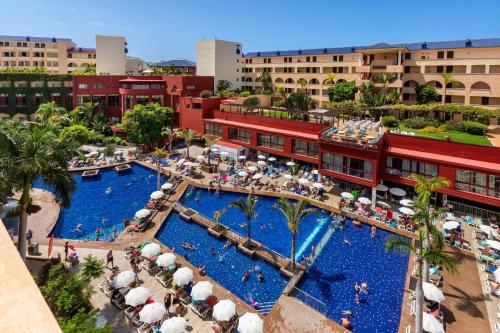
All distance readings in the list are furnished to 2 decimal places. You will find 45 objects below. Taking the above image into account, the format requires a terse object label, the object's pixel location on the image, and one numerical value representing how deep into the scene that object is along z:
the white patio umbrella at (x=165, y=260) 22.83
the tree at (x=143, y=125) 51.41
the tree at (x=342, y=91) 67.69
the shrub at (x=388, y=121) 52.47
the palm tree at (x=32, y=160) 17.48
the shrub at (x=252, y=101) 65.91
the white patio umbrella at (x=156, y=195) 34.22
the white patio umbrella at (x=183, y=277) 21.08
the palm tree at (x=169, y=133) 50.86
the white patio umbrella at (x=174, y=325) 16.94
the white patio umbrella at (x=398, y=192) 33.72
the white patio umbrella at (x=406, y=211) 30.09
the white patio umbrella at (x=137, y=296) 19.01
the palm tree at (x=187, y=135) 48.25
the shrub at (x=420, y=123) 53.16
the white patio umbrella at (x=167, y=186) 36.88
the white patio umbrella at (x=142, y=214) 30.34
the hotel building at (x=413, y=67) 57.62
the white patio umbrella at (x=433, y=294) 19.09
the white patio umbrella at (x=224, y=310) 17.88
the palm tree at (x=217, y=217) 29.83
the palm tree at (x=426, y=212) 18.41
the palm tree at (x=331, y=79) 75.12
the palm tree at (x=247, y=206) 27.47
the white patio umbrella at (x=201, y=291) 19.52
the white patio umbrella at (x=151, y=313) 17.75
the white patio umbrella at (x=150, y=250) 24.01
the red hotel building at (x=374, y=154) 30.77
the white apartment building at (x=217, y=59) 78.12
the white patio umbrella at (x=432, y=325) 16.95
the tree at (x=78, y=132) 50.19
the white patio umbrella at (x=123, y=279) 20.64
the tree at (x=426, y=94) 59.72
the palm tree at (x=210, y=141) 46.19
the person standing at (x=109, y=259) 23.82
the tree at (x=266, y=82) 80.06
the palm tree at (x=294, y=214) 24.61
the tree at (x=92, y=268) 19.33
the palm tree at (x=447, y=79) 58.31
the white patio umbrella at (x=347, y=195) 33.68
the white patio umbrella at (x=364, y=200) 32.25
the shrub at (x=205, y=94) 61.22
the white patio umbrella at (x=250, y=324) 16.97
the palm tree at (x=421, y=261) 16.41
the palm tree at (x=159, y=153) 41.07
